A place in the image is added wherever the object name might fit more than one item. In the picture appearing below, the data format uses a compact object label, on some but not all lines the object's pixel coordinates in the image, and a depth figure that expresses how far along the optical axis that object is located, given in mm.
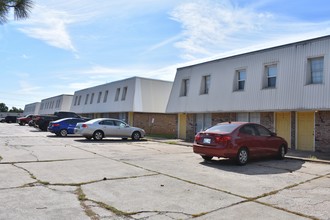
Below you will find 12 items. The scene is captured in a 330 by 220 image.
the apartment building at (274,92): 14883
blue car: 23953
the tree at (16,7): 6375
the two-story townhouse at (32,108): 71325
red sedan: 10359
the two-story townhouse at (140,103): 29859
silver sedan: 20219
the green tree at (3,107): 123625
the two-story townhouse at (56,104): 51688
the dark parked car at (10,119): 62100
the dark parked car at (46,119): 31422
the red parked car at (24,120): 46722
